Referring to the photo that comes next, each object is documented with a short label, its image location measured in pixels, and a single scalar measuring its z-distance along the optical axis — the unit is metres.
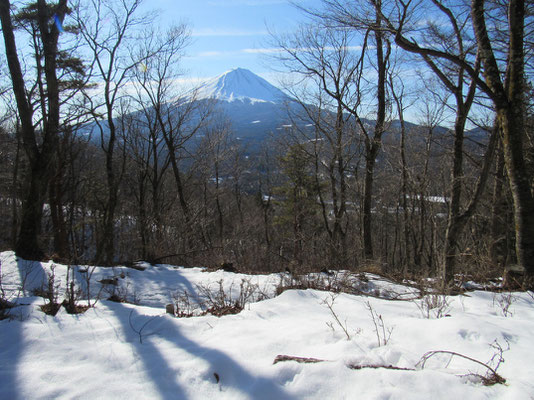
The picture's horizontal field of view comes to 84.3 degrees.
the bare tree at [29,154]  6.38
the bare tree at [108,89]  11.03
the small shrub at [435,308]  2.85
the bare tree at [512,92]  4.47
